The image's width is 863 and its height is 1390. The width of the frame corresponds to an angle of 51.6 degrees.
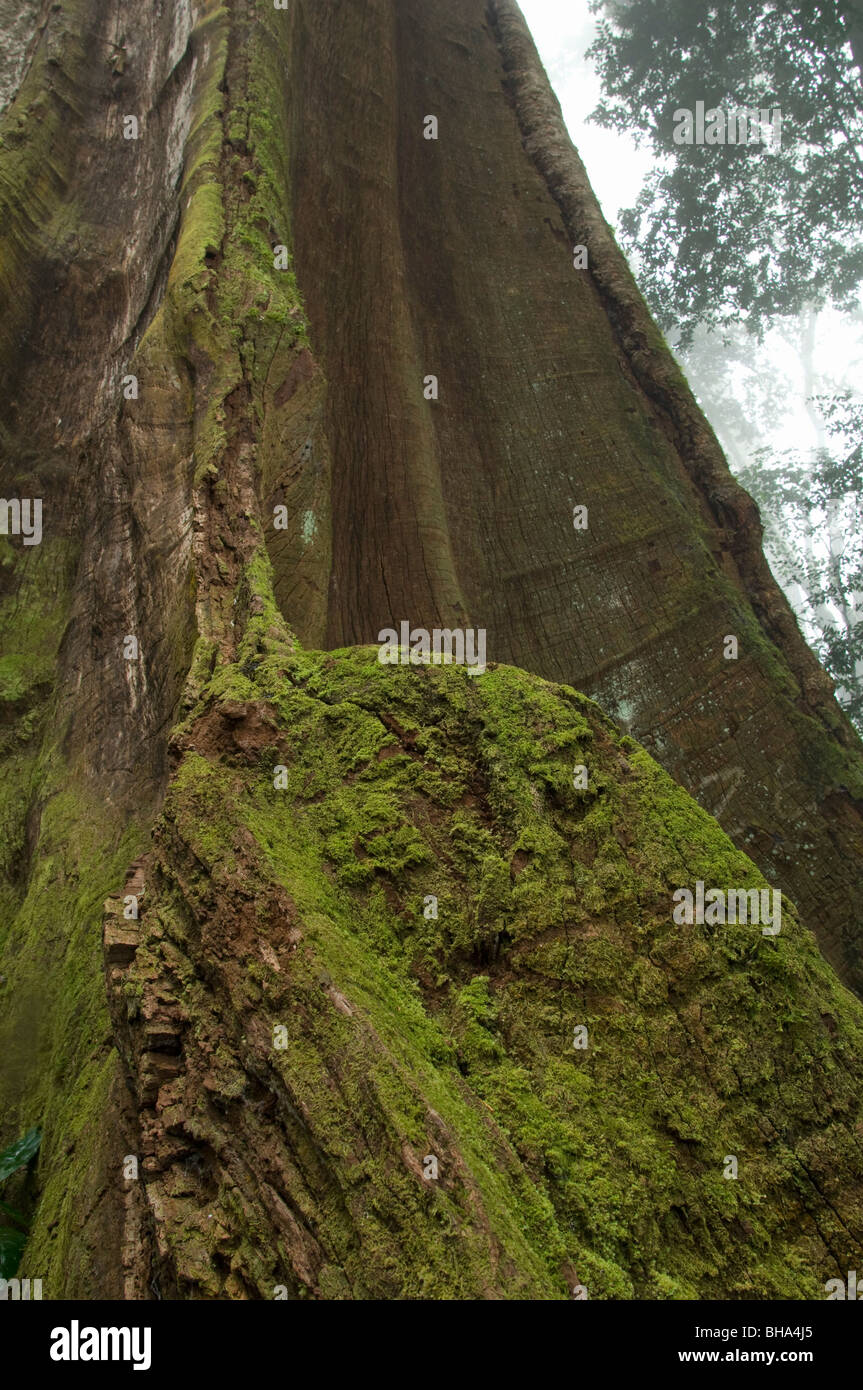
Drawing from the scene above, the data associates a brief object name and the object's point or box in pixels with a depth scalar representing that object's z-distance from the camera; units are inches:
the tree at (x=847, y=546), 357.1
